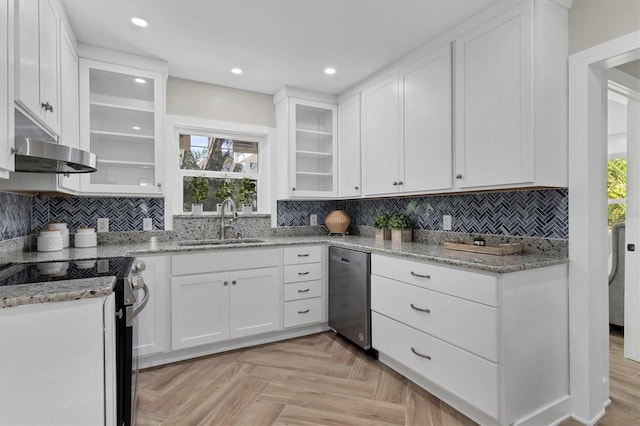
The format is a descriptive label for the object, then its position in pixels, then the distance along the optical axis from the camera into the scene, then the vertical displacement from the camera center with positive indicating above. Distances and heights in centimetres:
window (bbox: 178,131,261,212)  329 +49
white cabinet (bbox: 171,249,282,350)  259 -68
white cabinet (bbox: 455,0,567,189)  183 +66
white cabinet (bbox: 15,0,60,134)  142 +74
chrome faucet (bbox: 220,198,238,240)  321 +3
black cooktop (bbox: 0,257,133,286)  137 -26
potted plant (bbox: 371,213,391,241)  308 -14
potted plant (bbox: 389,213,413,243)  290 -13
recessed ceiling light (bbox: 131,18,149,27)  219 +127
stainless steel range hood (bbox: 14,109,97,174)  135 +27
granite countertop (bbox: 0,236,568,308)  112 -27
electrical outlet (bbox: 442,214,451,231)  276 -8
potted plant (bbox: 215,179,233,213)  333 +22
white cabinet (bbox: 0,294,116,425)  104 -49
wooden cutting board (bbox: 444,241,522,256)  211 -24
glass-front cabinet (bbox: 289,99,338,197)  351 +70
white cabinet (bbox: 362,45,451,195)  236 +67
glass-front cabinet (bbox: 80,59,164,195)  266 +71
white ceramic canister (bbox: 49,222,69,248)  250 -12
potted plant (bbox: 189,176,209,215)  322 +20
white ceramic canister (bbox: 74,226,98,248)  259 -19
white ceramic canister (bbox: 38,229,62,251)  238 -19
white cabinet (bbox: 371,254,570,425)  171 -71
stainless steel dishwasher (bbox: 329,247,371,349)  265 -69
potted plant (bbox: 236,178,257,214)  345 +20
